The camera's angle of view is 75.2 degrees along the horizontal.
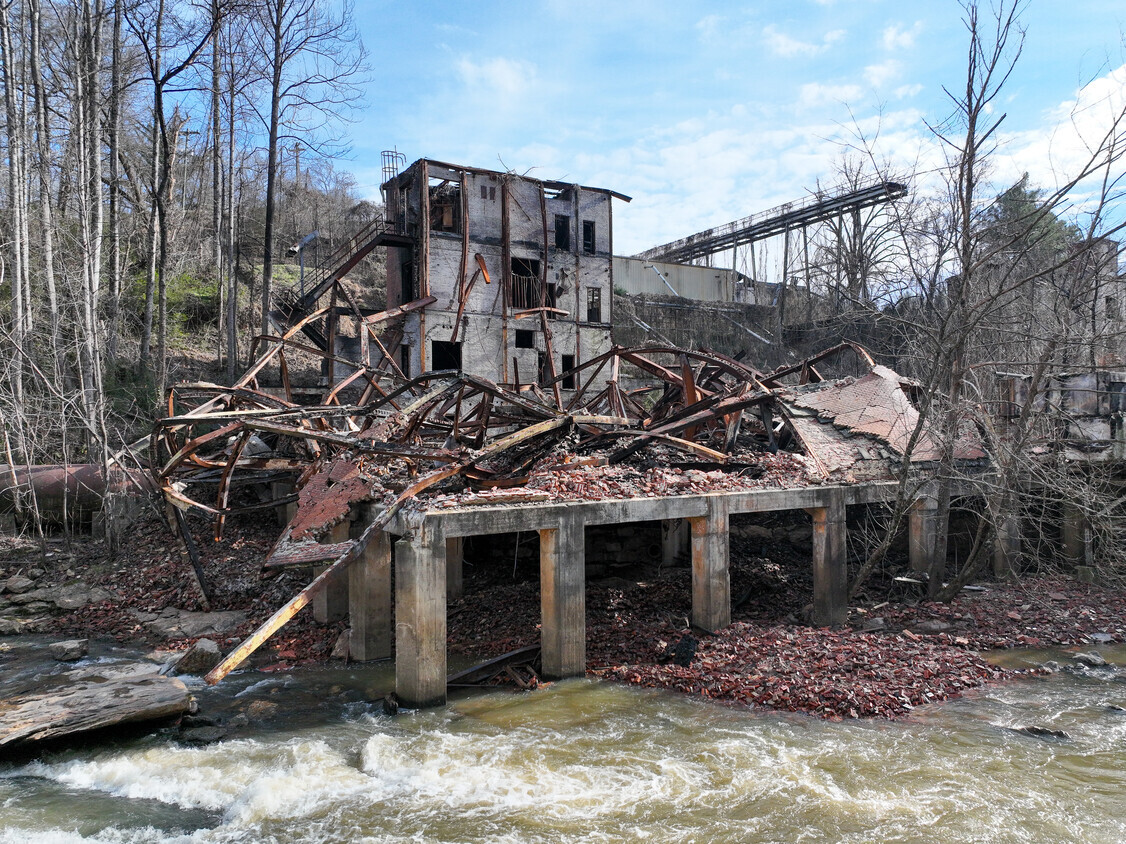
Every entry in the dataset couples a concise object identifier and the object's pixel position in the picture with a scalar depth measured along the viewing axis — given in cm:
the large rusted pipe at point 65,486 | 1434
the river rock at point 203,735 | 768
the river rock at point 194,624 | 1134
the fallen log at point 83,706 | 729
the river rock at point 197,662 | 974
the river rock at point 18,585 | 1291
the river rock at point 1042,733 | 762
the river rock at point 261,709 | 845
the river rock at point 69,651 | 1024
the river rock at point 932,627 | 1090
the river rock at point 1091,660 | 995
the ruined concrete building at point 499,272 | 2261
